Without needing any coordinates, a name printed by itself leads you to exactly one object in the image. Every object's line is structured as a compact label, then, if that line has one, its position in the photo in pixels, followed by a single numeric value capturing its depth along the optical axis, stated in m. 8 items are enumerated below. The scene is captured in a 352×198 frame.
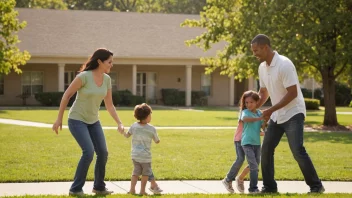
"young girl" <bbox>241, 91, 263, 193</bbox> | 9.12
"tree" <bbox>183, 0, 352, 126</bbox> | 23.56
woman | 8.55
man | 8.54
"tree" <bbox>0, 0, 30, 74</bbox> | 29.73
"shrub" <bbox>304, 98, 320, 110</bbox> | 40.53
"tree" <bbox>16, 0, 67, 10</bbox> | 59.59
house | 39.78
